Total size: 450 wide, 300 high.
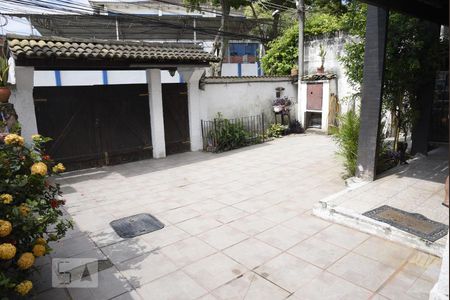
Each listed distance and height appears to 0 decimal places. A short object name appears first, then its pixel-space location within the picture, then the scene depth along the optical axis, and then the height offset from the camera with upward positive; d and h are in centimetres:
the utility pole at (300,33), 1248 +257
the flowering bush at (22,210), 248 -92
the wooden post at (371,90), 552 +10
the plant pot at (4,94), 648 +27
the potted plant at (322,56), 1252 +160
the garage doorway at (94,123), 773 -47
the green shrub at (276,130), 1220 -121
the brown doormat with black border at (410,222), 388 -166
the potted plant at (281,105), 1226 -24
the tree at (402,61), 626 +69
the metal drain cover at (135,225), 456 -182
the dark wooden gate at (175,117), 949 -45
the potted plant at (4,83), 650 +50
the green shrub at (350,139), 645 -86
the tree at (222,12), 1648 +450
